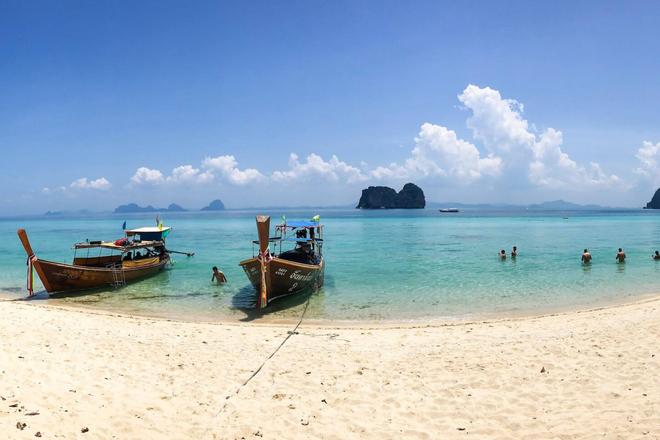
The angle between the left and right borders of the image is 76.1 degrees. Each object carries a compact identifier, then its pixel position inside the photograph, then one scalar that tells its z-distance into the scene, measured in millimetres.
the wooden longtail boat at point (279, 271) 15984
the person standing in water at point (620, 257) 28703
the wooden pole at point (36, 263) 19219
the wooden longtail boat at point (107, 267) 20609
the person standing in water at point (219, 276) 23511
